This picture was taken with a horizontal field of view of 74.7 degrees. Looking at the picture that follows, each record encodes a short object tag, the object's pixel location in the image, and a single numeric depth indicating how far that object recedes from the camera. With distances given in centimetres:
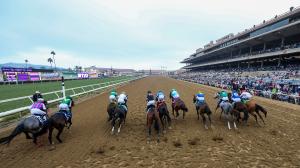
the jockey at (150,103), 708
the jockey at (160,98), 785
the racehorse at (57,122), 588
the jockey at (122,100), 768
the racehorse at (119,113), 700
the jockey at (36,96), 930
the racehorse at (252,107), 787
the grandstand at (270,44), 2889
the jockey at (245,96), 809
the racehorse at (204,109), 747
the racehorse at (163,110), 721
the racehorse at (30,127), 553
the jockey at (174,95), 896
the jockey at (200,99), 802
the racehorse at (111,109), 765
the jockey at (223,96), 812
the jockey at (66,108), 663
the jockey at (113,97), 831
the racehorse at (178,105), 820
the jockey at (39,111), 600
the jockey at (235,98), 787
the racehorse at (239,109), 750
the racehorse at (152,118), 650
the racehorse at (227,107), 765
